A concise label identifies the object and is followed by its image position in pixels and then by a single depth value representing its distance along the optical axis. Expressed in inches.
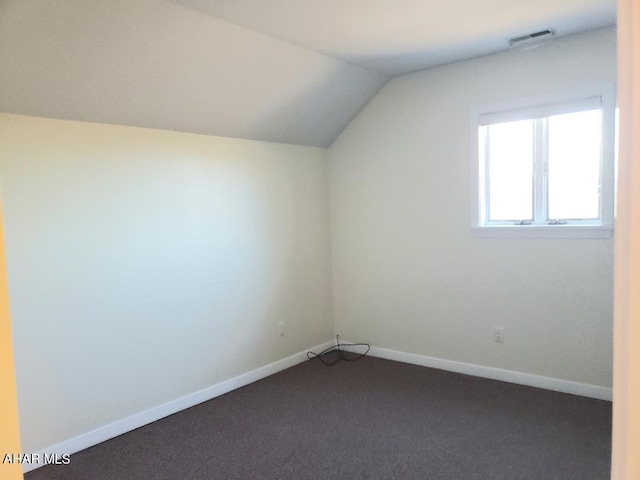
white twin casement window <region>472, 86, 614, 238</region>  121.6
